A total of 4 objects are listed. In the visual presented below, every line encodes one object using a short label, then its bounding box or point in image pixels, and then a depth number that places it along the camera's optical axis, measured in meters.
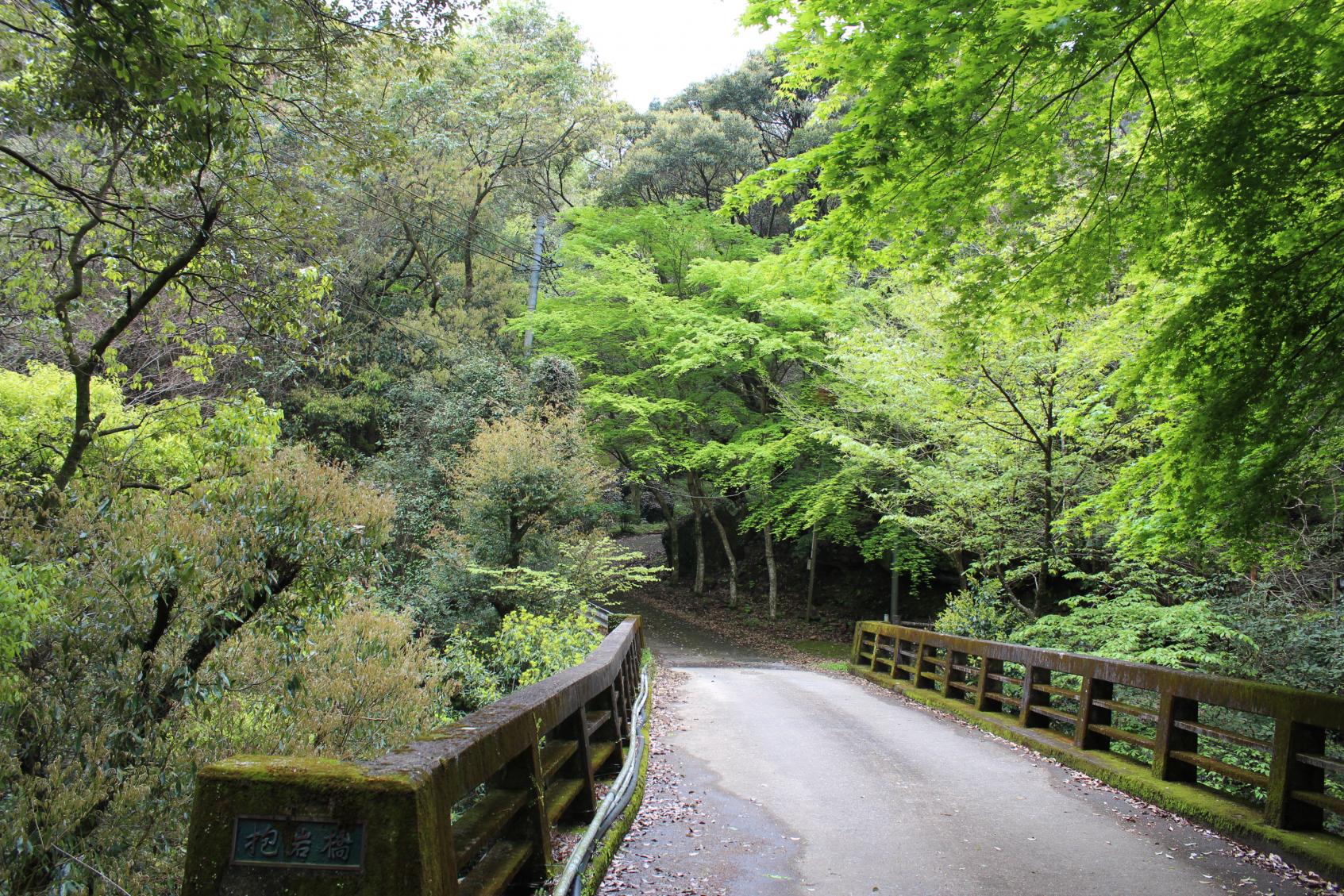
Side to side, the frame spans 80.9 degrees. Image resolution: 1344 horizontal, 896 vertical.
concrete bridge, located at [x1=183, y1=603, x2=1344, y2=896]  2.15
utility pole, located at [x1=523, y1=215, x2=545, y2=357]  23.25
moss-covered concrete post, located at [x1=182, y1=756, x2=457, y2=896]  2.11
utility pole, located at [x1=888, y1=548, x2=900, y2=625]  19.04
